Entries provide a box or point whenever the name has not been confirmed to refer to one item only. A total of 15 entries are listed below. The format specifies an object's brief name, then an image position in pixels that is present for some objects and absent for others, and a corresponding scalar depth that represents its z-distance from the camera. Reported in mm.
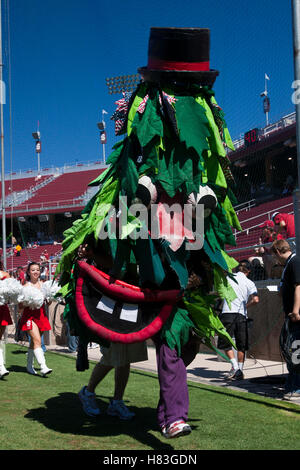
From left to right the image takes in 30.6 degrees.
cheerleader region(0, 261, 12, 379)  6879
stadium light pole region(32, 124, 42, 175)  52375
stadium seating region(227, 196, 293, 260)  14441
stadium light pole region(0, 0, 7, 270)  15262
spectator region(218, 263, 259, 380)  7008
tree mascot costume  3590
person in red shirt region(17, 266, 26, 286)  14997
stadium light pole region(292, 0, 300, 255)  4660
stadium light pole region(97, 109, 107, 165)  48016
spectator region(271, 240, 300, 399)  5223
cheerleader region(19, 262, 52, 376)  7160
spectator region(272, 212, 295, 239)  7967
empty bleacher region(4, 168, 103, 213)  37250
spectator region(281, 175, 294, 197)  19156
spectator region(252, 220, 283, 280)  8688
